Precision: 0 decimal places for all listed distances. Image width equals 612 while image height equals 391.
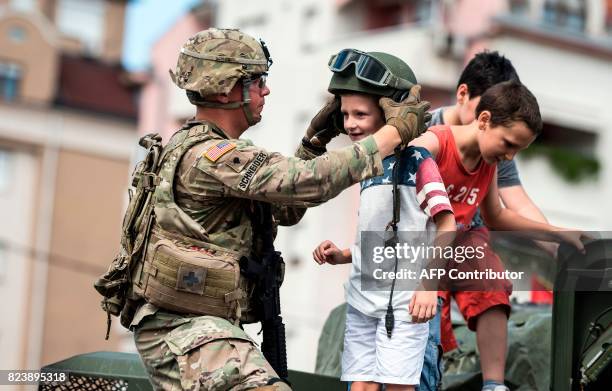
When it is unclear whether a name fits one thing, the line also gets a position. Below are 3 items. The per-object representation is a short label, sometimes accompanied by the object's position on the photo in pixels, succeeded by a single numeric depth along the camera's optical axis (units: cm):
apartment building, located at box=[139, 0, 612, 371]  5734
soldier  1136
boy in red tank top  1279
